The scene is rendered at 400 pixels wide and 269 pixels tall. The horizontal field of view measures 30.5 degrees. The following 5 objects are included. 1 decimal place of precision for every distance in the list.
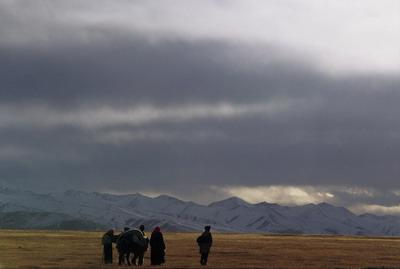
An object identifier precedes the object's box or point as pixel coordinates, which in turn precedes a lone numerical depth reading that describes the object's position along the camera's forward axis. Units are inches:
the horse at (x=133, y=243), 1851.6
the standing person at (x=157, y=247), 1883.6
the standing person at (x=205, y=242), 1905.8
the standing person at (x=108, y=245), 1959.9
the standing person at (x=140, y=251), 1860.2
